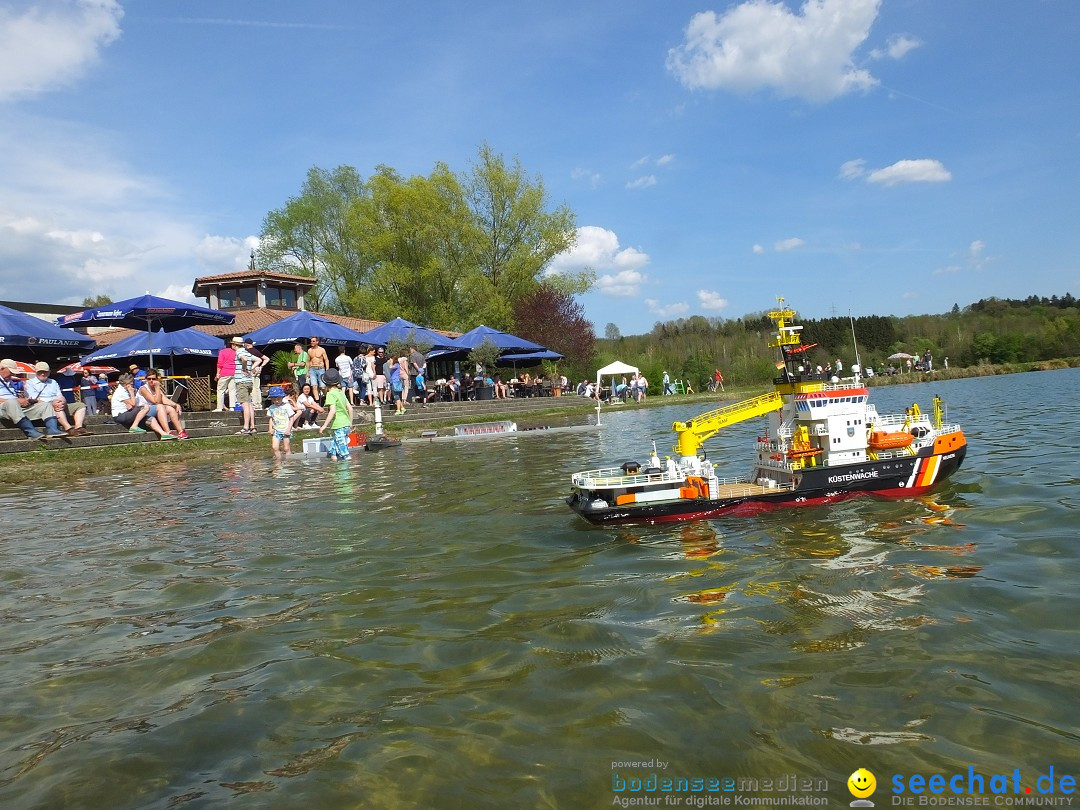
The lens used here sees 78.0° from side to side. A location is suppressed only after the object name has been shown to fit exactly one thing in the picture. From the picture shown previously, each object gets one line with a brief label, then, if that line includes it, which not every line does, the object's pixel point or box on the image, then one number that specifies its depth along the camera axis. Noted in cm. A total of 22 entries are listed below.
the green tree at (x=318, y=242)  6469
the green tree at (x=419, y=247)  5678
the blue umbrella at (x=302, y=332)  3184
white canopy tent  5353
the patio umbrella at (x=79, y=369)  2661
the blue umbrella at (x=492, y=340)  4119
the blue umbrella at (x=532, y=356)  4397
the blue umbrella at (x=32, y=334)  2108
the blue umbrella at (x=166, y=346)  2780
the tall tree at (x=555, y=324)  5519
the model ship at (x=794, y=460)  1070
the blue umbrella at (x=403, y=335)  3738
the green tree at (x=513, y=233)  5844
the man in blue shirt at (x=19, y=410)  1864
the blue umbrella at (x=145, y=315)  2453
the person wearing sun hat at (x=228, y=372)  2378
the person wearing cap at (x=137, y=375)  2251
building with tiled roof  4772
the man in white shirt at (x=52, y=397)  1894
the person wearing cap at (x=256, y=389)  2625
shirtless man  2578
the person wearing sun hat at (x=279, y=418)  1856
